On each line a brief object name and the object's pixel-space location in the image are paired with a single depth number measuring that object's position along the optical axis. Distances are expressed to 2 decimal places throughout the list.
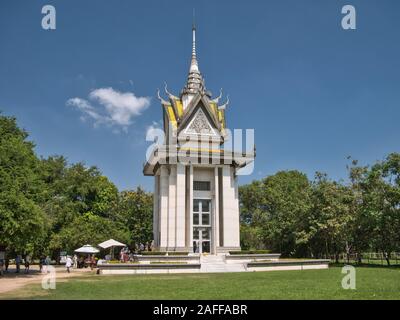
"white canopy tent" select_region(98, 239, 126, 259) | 37.34
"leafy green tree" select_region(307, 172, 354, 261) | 40.19
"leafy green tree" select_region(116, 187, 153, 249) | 56.38
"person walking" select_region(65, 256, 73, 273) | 30.61
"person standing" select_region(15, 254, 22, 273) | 30.66
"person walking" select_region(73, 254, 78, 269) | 39.58
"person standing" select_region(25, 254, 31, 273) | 32.05
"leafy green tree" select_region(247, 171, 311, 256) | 46.25
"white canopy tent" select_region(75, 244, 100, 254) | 36.28
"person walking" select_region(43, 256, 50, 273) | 36.30
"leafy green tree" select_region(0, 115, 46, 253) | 22.94
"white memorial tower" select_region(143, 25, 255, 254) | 39.91
